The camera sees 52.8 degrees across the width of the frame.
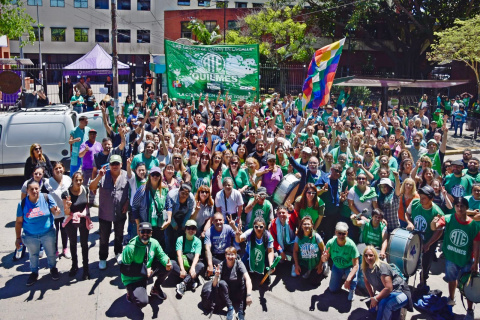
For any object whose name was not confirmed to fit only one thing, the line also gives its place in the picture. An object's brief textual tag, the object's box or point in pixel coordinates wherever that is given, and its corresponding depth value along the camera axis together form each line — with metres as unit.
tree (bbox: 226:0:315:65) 34.16
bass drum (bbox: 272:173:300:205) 8.52
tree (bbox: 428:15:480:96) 22.69
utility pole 15.12
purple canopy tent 20.09
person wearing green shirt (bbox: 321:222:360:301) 7.02
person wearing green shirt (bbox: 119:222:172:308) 6.45
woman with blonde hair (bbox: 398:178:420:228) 7.74
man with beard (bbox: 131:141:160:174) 8.78
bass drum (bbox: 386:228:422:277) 6.63
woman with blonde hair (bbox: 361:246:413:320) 5.96
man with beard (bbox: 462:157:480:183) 8.52
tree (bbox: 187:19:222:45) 35.41
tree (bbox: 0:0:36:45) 21.48
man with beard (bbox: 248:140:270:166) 9.47
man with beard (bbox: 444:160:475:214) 8.25
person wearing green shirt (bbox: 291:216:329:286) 7.42
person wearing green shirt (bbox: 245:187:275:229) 7.91
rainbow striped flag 13.34
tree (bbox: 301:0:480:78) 33.78
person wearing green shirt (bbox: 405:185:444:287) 7.09
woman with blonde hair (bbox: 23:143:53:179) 8.40
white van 11.72
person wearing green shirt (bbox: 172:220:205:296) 7.04
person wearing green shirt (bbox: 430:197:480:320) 6.52
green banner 17.89
